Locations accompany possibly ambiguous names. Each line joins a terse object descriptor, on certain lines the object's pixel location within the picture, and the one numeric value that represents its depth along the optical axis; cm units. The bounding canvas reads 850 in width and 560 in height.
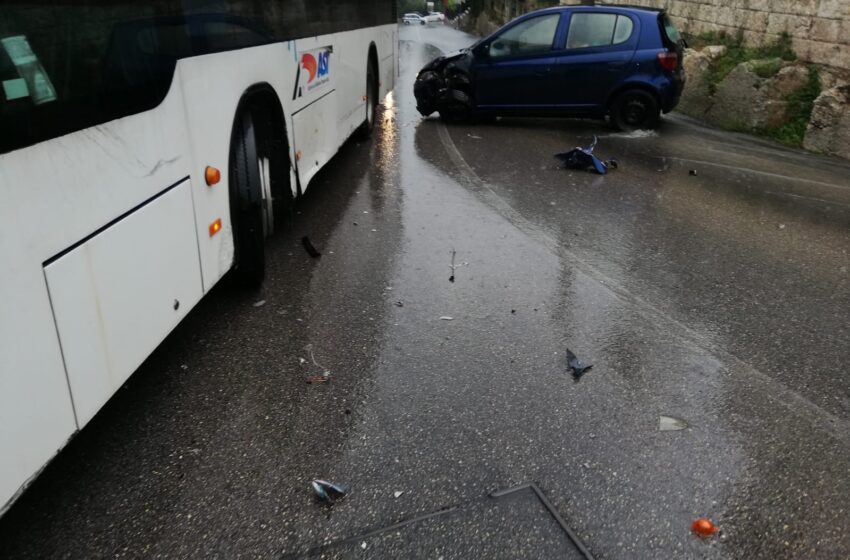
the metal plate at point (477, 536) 261
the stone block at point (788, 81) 1085
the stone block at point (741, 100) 1132
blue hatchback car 1043
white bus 212
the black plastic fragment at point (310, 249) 563
